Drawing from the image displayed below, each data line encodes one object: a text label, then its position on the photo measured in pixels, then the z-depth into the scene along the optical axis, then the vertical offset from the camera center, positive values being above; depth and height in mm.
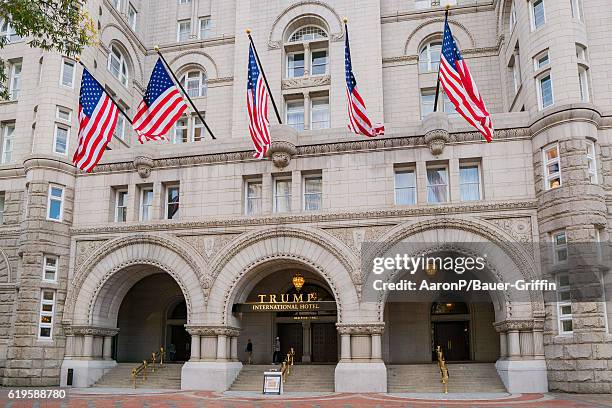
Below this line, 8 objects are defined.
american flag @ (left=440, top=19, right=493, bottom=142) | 20844 +8176
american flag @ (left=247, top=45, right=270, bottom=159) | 22484 +8050
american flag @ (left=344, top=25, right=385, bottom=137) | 22297 +7966
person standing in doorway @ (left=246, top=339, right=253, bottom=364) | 29109 -1357
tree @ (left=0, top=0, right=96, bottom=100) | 15367 +8164
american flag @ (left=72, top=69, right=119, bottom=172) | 23062 +7802
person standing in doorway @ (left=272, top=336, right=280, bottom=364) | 28278 -1374
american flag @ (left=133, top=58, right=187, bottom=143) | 22828 +8355
